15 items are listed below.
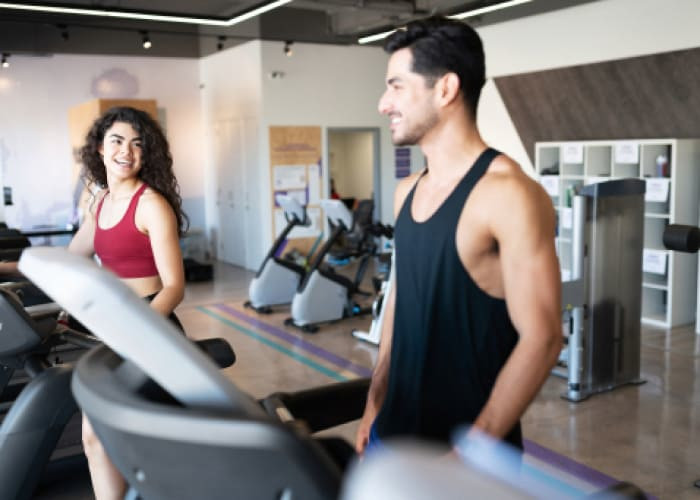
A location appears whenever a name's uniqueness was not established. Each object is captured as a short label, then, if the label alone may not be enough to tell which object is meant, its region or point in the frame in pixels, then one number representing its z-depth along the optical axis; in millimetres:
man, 1409
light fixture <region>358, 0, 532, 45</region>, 6613
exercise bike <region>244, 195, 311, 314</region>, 7496
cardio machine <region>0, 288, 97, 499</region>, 2502
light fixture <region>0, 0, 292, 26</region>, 7039
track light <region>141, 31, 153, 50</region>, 9155
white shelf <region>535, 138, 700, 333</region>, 6551
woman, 2625
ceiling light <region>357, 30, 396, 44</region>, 8434
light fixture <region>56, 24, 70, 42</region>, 8914
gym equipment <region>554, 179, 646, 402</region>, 4754
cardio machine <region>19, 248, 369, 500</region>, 752
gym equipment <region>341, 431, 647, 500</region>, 589
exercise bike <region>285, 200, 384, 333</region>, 6832
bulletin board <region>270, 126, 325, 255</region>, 9992
